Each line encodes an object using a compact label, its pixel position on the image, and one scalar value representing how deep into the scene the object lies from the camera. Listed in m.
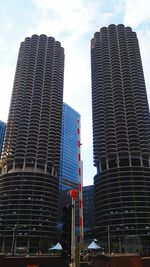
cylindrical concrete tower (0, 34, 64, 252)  123.56
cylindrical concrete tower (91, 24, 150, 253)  119.06
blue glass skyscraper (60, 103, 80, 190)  177.75
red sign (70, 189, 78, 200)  14.29
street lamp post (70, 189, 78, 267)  12.68
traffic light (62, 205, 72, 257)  11.72
